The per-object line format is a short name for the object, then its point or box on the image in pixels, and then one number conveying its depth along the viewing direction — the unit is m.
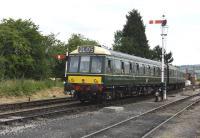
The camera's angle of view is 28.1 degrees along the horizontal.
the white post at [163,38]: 28.63
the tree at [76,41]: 75.29
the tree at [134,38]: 80.44
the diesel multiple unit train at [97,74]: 22.19
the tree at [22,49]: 42.50
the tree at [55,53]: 56.14
